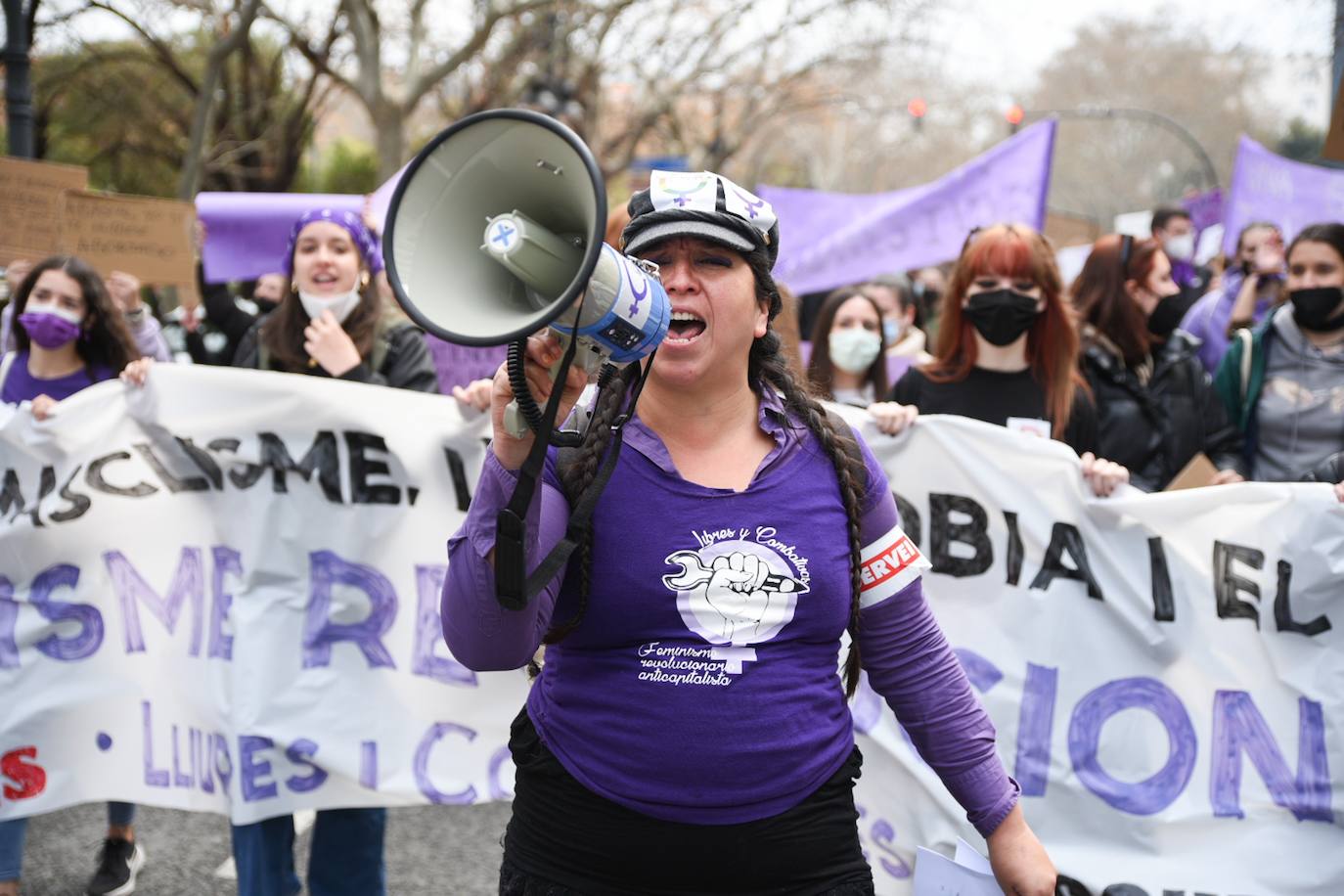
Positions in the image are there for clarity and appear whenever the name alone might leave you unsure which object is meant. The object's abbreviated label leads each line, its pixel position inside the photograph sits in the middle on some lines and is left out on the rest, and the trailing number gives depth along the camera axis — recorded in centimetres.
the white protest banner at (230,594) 354
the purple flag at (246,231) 614
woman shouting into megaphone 176
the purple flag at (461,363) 455
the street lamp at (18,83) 824
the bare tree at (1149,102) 5169
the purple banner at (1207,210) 1361
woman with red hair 373
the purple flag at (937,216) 655
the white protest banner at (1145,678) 304
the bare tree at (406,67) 1488
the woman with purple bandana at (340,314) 376
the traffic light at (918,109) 2620
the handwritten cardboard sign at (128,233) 623
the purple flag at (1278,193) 850
